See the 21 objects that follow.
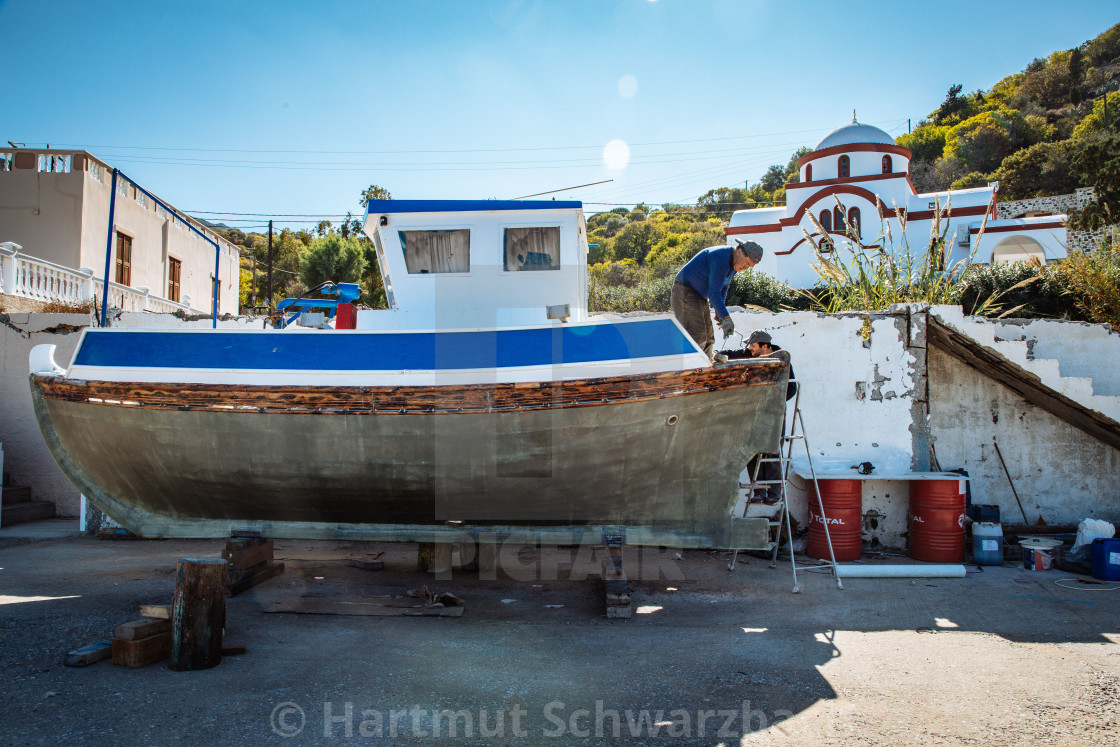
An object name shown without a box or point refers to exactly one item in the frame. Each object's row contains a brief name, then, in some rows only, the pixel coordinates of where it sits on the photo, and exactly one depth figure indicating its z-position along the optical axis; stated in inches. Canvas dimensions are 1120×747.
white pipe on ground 212.7
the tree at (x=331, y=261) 1047.6
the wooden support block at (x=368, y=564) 223.8
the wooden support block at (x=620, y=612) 170.2
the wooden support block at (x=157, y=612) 135.2
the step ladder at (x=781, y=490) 194.7
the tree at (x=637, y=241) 2171.5
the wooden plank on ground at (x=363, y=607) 168.2
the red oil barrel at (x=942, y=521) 226.8
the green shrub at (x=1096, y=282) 325.9
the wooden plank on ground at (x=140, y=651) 128.2
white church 1109.1
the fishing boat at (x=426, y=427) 174.2
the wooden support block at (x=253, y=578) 183.3
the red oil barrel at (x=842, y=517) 227.6
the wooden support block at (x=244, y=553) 187.3
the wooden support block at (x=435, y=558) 195.6
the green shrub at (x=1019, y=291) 571.5
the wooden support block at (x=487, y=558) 219.6
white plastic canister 227.9
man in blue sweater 197.8
